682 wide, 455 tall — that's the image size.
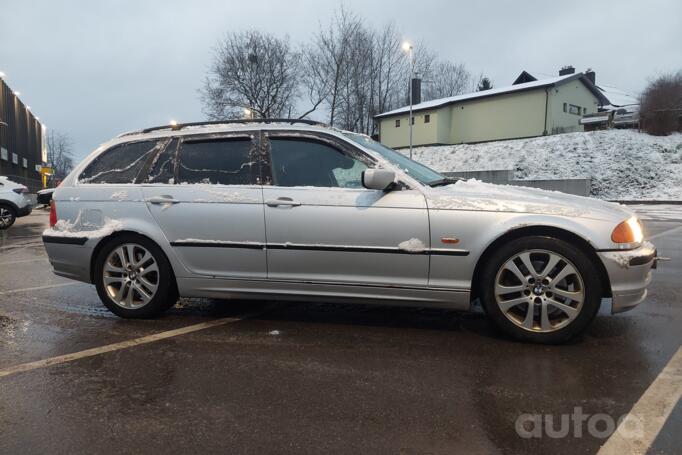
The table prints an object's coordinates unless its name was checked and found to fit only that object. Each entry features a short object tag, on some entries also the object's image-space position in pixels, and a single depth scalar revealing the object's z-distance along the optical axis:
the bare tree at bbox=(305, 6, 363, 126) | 42.12
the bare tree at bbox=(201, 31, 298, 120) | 42.22
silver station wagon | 3.48
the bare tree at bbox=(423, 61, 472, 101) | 55.06
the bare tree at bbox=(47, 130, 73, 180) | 99.25
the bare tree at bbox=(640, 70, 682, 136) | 27.41
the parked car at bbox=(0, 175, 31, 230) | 13.34
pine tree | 57.84
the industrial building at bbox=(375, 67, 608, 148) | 35.50
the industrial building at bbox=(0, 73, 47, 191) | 43.40
